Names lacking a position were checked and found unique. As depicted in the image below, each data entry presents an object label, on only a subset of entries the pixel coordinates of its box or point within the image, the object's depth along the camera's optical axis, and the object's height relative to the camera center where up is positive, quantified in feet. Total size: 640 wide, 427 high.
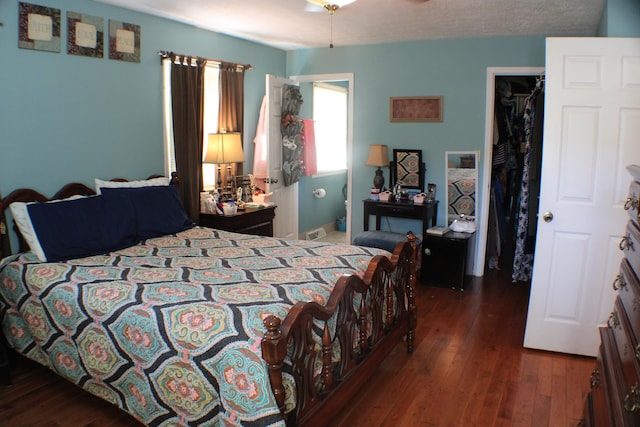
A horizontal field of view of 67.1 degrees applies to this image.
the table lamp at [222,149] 14.25 +0.02
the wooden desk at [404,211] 16.24 -1.98
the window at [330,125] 22.34 +1.31
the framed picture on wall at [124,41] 12.05 +2.70
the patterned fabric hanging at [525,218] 15.28 -1.98
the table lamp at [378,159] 17.25 -0.22
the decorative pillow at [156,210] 11.41 -1.50
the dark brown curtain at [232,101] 15.30 +1.59
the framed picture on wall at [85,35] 11.14 +2.63
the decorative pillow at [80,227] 9.47 -1.65
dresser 4.82 -2.24
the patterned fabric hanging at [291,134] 17.67 +0.63
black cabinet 15.12 -3.32
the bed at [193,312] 6.38 -2.48
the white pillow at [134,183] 11.80 -0.90
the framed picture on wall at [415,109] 16.85 +1.59
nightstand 14.23 -2.16
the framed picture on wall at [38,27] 10.24 +2.57
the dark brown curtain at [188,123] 13.65 +0.75
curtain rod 13.29 +2.72
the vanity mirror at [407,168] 17.22 -0.54
